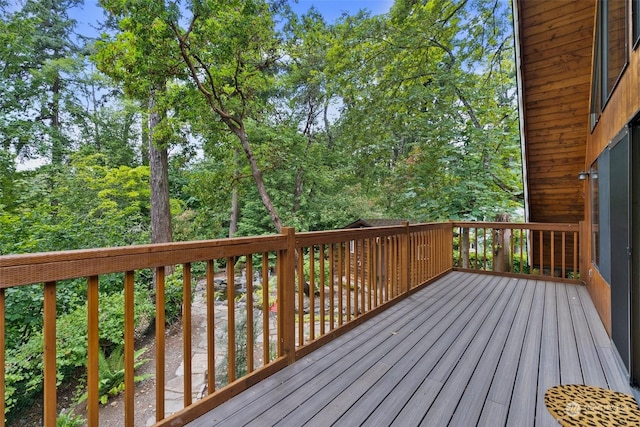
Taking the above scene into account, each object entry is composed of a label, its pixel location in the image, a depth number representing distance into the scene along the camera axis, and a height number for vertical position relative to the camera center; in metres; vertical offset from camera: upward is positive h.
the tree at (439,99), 7.86 +3.15
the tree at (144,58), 5.94 +3.40
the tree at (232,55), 6.55 +3.74
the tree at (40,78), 10.86 +5.57
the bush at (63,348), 4.31 -2.04
